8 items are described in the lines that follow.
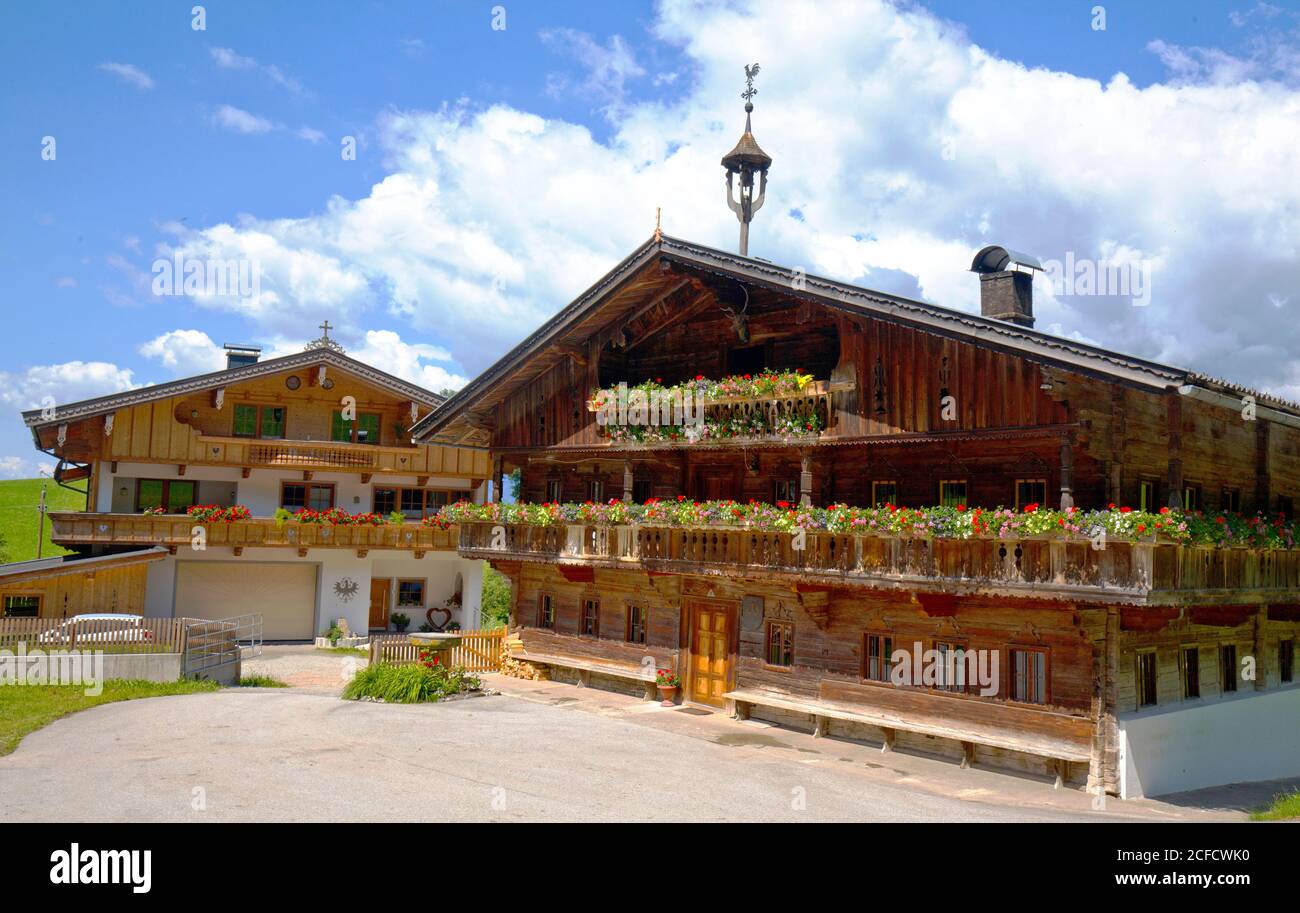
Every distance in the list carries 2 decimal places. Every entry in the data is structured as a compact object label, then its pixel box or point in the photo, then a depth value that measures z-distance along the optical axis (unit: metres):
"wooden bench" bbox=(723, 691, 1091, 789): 17.72
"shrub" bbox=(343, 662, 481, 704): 23.16
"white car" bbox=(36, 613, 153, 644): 24.98
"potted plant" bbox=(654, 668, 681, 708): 24.70
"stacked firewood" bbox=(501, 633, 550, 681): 28.69
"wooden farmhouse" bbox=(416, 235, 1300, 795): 17.59
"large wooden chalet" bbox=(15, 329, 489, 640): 35.06
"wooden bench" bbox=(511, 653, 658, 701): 25.42
